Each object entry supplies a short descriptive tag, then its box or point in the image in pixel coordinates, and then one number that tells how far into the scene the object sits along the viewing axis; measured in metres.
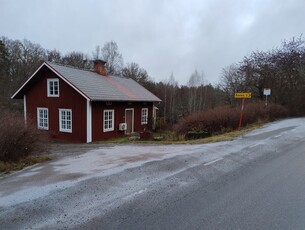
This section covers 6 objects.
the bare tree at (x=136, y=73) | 43.50
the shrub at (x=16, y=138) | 7.83
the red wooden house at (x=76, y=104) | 18.08
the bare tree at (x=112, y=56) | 52.08
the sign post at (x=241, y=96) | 15.80
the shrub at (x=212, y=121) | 15.98
